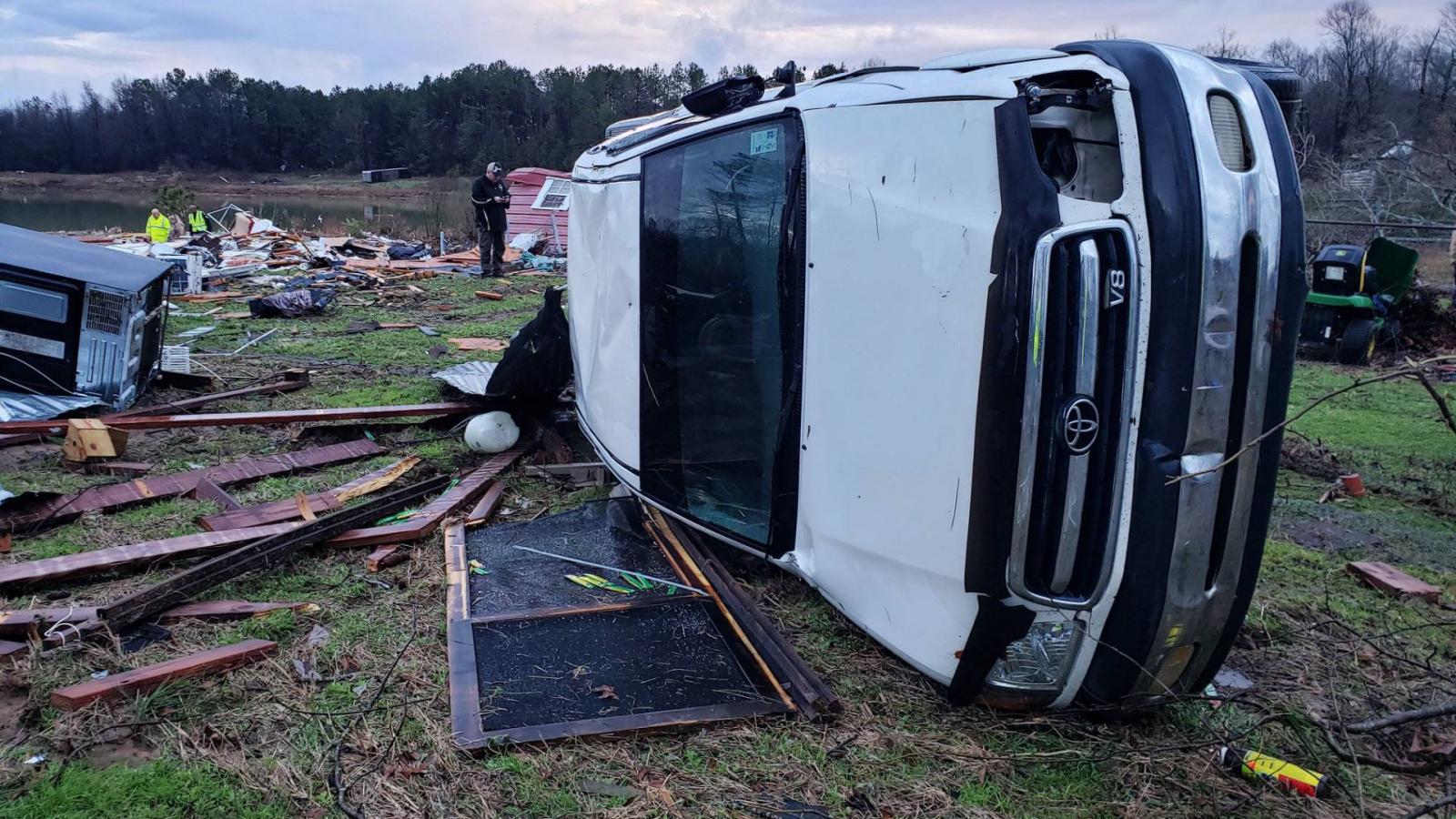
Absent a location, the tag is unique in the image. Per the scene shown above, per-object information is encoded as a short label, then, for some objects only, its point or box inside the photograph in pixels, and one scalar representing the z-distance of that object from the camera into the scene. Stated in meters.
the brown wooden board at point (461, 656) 2.84
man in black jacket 16.80
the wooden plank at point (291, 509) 4.64
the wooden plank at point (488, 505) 4.82
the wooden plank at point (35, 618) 3.37
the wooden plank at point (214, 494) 4.98
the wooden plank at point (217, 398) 6.04
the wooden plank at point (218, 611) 3.68
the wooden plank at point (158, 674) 2.97
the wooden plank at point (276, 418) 5.99
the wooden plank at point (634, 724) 2.81
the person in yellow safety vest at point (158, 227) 20.50
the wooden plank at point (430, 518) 4.49
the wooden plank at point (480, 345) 10.42
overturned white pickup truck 2.43
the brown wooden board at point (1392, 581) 4.05
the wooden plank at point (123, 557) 3.85
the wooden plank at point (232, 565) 3.51
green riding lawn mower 11.35
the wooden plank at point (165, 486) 4.62
